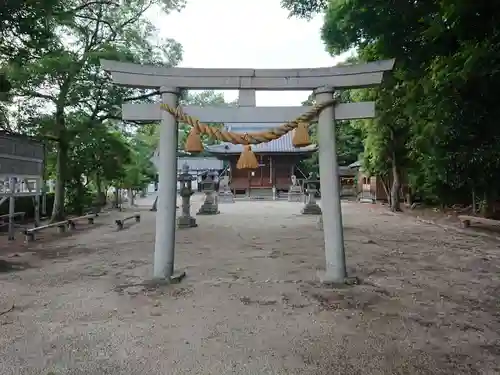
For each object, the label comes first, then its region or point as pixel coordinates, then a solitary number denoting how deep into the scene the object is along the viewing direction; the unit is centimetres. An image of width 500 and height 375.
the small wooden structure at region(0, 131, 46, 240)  953
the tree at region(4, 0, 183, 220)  1130
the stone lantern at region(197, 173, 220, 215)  1781
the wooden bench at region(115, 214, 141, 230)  1180
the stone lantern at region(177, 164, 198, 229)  1259
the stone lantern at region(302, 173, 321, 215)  1684
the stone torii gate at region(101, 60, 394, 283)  508
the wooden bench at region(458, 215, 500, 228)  986
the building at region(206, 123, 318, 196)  3272
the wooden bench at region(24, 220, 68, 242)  955
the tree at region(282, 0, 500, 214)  643
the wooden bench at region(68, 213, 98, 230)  1204
